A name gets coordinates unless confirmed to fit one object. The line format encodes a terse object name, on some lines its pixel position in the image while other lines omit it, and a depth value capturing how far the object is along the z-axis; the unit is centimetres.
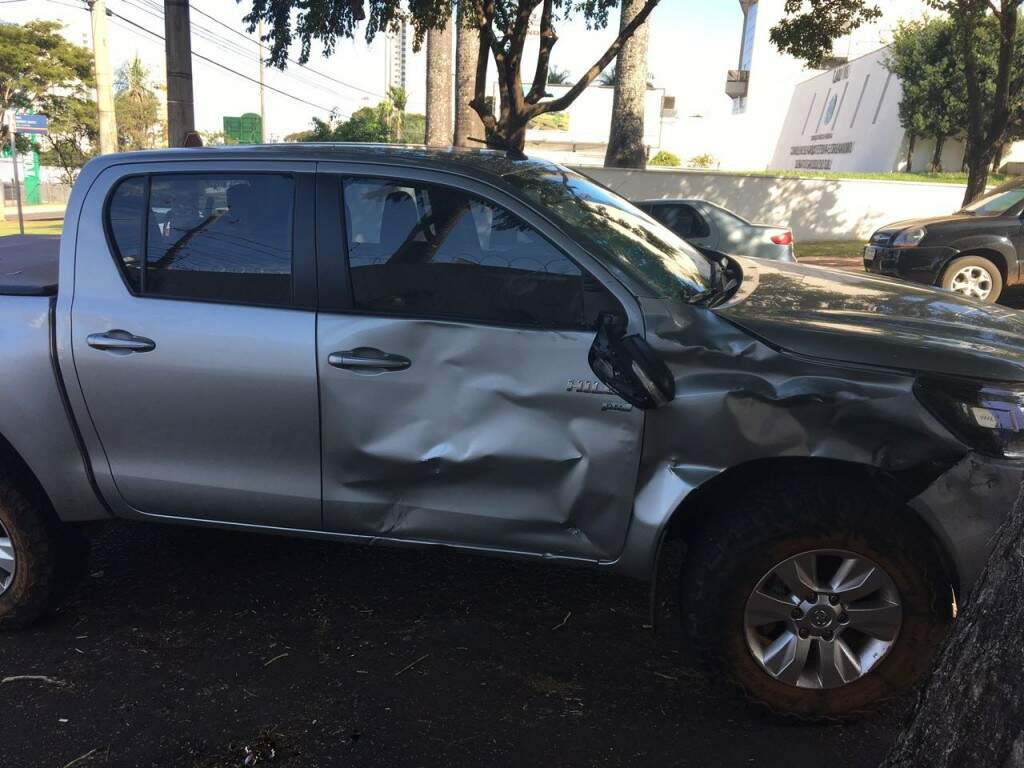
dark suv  1052
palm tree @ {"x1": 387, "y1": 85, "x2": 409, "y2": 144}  5466
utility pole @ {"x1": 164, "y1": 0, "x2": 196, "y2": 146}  862
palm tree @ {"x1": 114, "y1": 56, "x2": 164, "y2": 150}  4991
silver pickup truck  270
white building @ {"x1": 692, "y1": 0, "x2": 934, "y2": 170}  4928
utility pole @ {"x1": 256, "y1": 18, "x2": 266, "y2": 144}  4316
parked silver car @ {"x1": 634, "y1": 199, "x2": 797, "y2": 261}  1060
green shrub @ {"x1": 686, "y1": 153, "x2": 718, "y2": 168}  5347
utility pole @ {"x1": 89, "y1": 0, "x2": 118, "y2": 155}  1839
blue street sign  1831
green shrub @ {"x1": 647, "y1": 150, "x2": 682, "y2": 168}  5058
